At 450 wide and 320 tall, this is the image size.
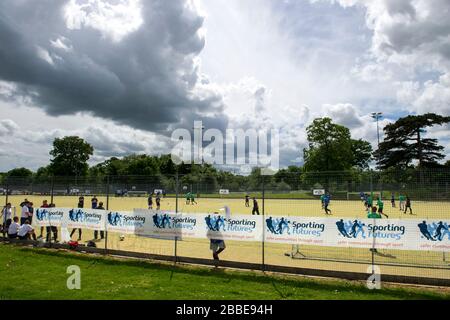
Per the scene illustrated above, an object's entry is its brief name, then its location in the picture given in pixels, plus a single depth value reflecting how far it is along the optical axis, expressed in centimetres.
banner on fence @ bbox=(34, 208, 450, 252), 1069
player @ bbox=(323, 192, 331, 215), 1671
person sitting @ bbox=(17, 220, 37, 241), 1636
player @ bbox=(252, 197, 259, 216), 2615
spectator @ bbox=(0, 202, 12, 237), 1796
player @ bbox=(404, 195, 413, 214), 1812
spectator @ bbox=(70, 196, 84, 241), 1916
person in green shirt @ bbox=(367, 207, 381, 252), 1402
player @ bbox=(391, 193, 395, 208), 1845
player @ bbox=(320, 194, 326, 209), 1640
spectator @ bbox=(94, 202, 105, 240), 1733
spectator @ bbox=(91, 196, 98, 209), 1926
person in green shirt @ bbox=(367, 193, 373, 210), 1774
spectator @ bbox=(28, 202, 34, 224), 1796
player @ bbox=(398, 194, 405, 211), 1824
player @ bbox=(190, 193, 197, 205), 3656
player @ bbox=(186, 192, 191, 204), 3585
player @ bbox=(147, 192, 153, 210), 2569
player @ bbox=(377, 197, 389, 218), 1818
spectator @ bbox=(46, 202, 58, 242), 1628
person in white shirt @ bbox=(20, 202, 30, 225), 1810
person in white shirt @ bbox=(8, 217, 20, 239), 1677
